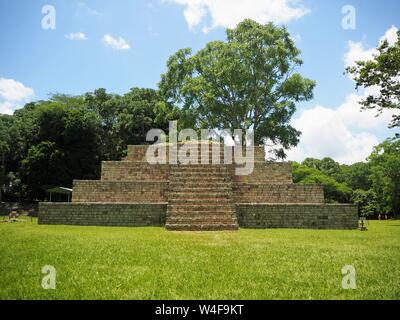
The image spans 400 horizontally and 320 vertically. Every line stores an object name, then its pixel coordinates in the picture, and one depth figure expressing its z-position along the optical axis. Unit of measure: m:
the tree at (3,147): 34.31
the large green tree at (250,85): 26.47
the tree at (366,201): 40.84
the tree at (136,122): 38.72
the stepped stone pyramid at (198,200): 13.16
